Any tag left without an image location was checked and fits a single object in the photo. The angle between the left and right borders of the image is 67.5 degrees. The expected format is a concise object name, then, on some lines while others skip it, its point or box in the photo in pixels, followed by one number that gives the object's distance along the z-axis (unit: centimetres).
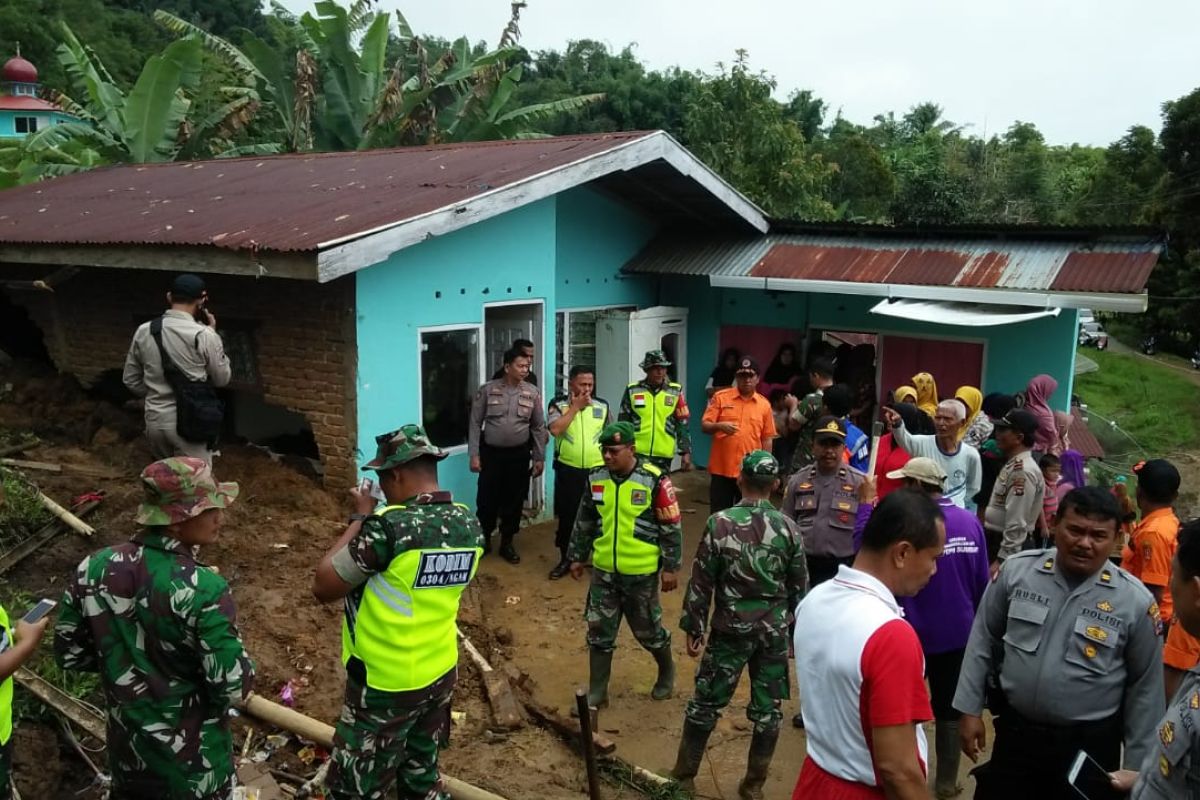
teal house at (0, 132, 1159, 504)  693
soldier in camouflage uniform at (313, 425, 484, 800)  313
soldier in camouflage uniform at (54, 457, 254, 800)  279
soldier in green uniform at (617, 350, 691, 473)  750
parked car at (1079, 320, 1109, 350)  3072
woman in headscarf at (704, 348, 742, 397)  966
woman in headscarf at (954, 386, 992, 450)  623
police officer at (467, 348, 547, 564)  741
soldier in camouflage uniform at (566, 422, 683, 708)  505
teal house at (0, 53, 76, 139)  3356
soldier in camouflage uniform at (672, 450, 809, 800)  420
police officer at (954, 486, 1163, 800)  302
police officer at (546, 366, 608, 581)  729
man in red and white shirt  230
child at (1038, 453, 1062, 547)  574
